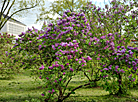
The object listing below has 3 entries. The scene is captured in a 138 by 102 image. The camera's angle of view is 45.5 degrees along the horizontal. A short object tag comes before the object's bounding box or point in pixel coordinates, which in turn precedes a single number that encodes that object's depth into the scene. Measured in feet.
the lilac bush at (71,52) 17.02
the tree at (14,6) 32.24
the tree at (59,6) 80.18
